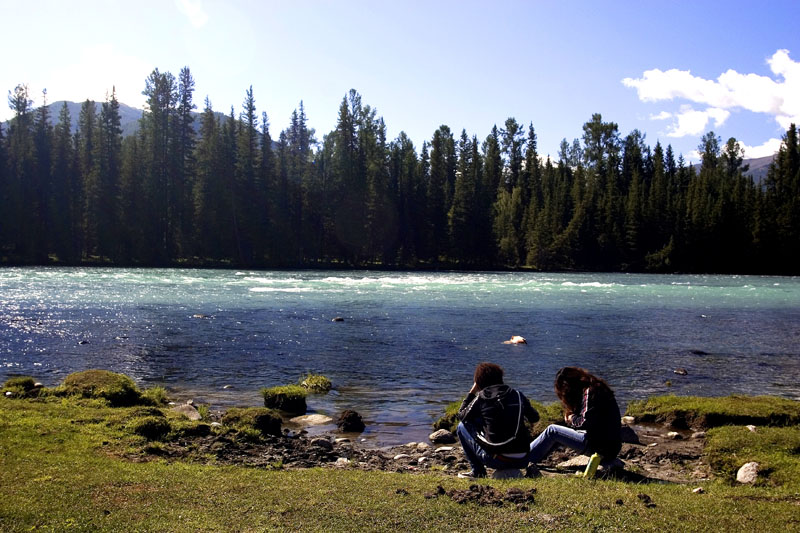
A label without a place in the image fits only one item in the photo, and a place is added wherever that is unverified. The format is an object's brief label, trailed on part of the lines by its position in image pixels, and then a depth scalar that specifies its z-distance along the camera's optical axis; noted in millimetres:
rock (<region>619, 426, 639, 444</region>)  11000
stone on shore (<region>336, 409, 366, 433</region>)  12414
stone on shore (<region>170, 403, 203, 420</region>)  12148
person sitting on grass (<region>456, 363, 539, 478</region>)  8164
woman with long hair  8383
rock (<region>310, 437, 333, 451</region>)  10758
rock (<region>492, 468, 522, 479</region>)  8133
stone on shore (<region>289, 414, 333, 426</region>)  12977
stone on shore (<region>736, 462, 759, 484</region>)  8523
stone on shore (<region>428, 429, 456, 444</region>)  11453
